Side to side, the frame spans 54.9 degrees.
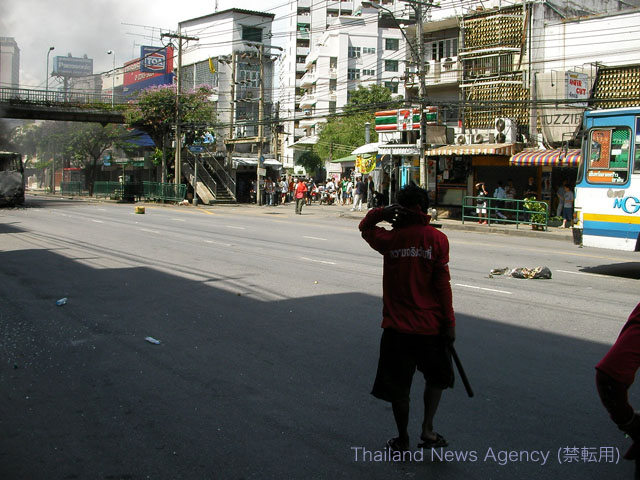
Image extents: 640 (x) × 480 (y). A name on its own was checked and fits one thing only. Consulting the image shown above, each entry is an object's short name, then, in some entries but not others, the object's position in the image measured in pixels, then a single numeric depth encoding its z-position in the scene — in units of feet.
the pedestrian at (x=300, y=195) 106.31
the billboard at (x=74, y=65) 574.15
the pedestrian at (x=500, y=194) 84.58
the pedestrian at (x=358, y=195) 107.76
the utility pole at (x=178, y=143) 136.77
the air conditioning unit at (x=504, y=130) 91.71
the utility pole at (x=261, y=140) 129.29
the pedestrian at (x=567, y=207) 78.69
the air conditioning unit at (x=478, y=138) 96.48
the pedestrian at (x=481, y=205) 79.71
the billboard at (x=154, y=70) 221.05
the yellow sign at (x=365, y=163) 108.47
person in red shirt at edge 8.55
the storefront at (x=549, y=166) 79.89
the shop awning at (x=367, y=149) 105.09
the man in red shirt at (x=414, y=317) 13.25
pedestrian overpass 132.24
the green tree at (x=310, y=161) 221.21
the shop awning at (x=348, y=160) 143.95
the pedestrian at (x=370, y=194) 106.57
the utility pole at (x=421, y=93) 84.17
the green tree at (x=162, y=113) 141.79
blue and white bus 40.09
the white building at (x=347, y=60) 236.22
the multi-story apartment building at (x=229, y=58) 197.98
